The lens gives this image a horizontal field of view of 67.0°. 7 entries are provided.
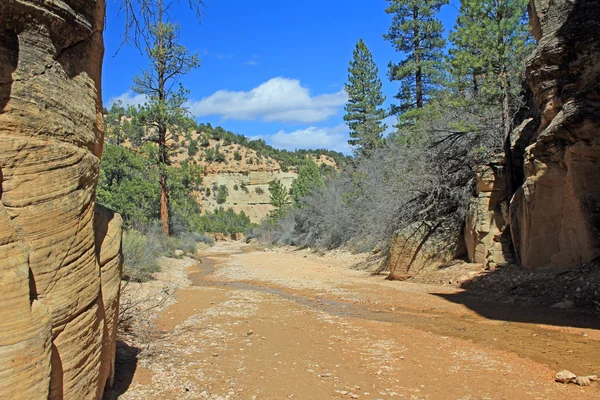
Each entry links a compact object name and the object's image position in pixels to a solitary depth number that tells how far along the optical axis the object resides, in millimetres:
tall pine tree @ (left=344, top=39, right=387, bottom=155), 35938
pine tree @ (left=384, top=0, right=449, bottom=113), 30031
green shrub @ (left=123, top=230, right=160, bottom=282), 12191
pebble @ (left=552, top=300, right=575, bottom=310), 8288
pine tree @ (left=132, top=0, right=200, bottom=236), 22719
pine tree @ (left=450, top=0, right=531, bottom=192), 13977
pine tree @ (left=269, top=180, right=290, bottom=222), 49312
